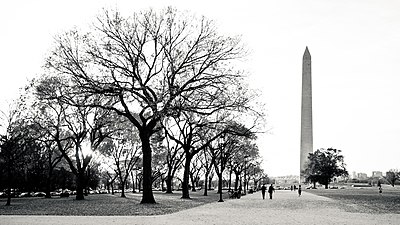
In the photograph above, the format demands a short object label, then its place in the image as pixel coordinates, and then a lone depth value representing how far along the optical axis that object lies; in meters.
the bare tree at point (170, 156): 58.69
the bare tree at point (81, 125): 41.66
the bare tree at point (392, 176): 147.62
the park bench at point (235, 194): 51.39
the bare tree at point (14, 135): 32.69
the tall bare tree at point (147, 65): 29.88
